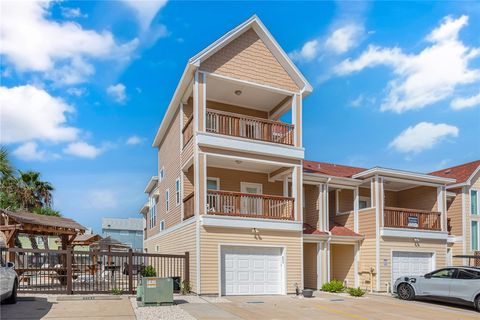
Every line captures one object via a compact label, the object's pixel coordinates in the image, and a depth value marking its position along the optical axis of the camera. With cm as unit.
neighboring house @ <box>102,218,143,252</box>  5306
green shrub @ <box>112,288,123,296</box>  1509
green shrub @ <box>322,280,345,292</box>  1866
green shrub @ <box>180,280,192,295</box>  1625
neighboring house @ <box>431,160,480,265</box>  2448
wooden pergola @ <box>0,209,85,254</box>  1584
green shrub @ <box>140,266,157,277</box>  1902
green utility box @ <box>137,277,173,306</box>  1296
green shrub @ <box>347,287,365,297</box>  1731
